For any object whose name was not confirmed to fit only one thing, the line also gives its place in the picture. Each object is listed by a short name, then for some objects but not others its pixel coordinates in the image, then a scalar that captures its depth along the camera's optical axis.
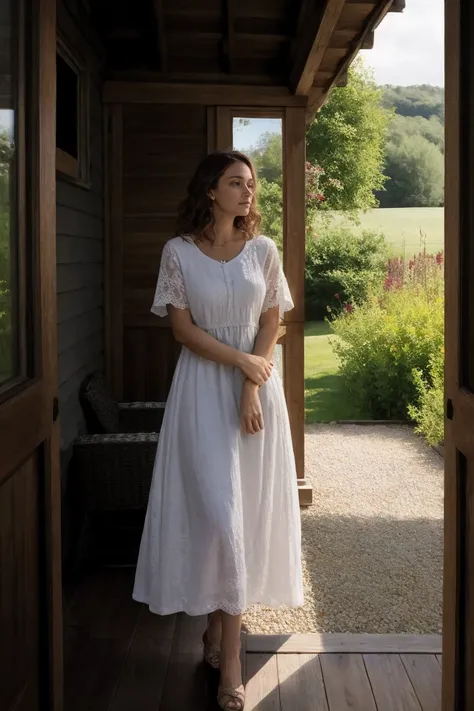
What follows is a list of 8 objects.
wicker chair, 3.52
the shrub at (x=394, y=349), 7.89
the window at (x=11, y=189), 1.70
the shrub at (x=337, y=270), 13.34
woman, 2.44
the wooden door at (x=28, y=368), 1.68
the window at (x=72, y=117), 3.45
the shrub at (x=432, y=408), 6.56
